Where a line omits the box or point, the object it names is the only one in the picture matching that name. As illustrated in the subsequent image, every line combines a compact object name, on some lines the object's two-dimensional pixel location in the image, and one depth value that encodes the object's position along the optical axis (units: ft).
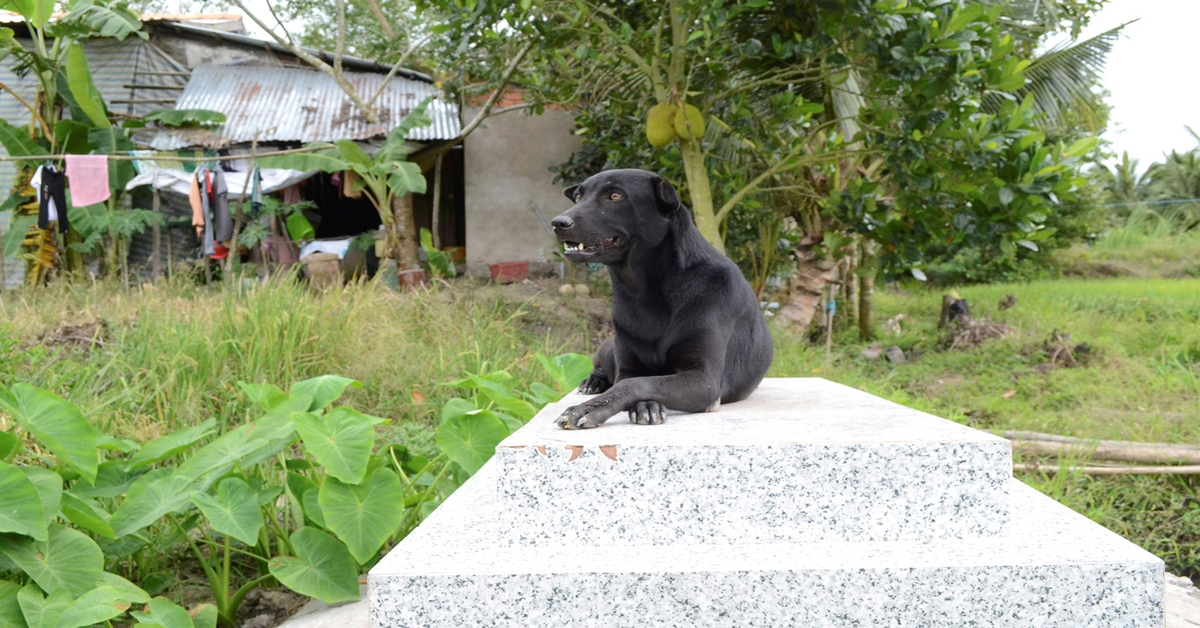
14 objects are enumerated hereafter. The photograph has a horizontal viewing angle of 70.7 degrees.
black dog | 7.91
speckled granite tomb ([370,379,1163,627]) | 6.31
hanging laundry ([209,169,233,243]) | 37.27
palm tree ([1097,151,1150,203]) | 83.25
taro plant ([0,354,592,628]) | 7.62
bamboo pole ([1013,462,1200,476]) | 14.32
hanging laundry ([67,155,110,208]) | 32.63
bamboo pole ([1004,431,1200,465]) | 15.05
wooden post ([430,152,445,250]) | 43.04
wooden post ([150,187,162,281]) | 39.81
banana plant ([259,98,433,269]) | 32.63
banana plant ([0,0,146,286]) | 33.55
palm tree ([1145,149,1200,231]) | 77.77
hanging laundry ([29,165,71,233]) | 33.96
